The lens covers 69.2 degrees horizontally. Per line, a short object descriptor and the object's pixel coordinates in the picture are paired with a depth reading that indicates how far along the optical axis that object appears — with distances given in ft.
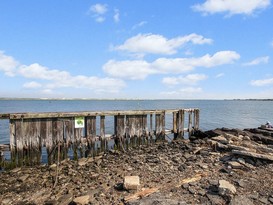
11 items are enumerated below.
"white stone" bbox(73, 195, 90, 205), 19.05
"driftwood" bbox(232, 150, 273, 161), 27.17
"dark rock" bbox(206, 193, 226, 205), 18.42
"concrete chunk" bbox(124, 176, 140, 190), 20.84
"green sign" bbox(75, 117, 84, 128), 33.45
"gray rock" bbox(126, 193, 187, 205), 18.16
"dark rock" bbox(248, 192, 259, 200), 19.22
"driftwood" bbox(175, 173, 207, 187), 22.24
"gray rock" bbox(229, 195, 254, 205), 18.27
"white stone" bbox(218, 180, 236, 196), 19.07
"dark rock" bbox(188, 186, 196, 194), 20.13
